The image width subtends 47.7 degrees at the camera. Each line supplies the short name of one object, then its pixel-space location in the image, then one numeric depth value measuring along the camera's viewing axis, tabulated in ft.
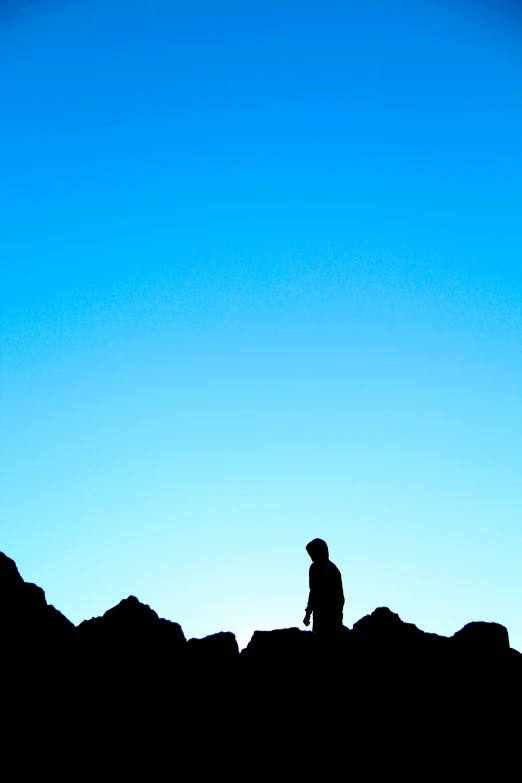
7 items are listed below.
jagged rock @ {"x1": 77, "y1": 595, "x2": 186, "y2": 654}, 49.16
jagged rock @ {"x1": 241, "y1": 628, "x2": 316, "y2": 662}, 46.91
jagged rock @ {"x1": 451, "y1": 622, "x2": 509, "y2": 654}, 46.01
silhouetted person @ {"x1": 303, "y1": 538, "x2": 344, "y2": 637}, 49.21
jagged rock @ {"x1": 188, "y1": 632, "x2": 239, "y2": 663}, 48.39
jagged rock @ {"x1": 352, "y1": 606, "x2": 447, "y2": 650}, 47.01
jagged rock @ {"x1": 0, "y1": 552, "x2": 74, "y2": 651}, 48.29
